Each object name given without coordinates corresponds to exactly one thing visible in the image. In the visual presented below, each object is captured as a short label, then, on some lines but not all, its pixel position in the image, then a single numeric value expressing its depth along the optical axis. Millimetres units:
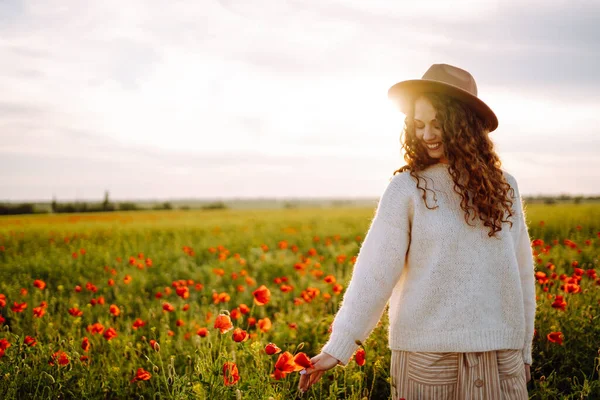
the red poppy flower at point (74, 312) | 3231
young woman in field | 1685
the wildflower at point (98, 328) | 3058
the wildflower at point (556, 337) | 2534
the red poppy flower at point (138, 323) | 3205
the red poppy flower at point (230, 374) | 1775
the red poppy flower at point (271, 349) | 1706
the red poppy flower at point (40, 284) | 3793
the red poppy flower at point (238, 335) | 1947
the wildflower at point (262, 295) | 2264
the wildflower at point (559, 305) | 2895
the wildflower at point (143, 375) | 2242
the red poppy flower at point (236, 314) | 2826
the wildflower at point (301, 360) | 1609
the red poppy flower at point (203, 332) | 2511
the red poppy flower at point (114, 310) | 3374
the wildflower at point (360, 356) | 2045
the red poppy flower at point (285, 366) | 1633
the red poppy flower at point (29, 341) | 2645
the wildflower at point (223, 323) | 1958
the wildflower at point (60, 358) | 2559
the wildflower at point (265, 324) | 2570
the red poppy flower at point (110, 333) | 2940
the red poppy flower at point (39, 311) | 3242
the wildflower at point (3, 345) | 2580
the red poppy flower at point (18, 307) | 3320
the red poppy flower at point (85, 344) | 2849
